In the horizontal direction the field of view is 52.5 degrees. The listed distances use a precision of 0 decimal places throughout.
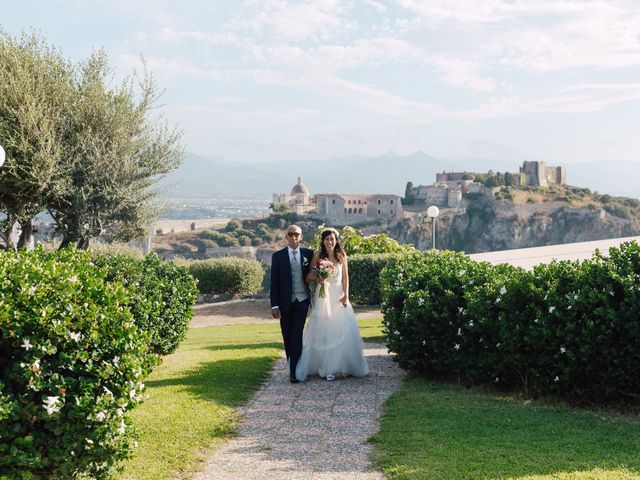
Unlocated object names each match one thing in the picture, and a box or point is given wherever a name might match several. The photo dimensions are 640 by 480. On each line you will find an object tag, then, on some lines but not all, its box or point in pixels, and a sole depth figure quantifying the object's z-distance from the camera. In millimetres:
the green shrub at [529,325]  6090
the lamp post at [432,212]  22225
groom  8148
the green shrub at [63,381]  3801
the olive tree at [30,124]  12867
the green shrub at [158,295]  8112
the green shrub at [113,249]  22875
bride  8227
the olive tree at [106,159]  14070
